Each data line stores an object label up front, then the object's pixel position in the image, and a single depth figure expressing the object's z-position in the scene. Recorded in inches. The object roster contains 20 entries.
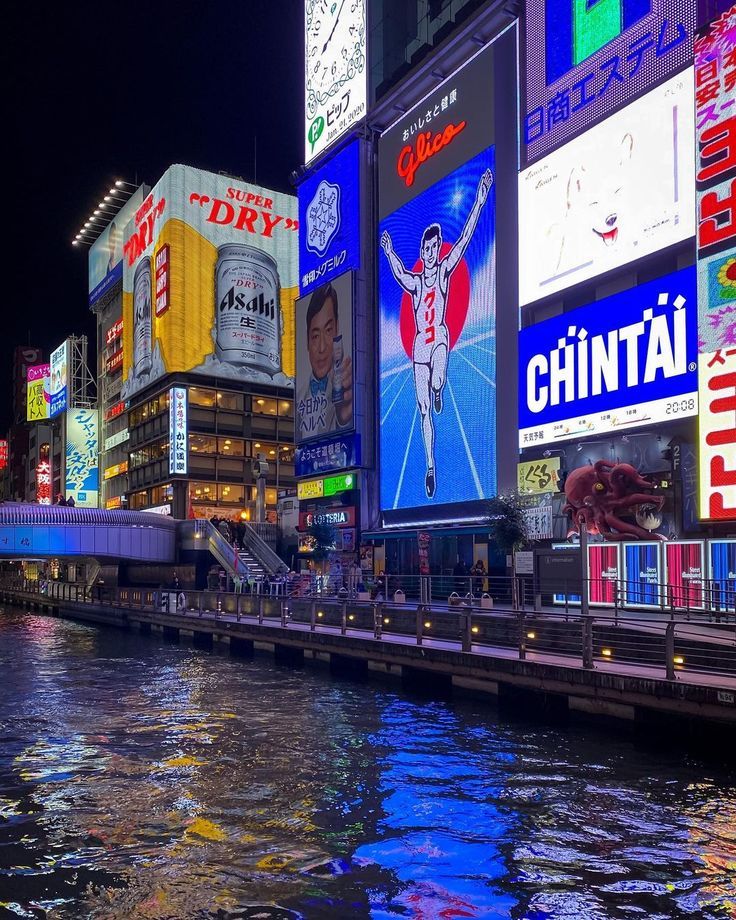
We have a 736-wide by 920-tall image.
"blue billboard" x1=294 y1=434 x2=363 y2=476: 2308.1
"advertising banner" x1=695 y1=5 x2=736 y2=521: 1248.8
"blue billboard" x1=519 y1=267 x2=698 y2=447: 1352.1
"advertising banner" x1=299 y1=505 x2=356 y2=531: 2308.1
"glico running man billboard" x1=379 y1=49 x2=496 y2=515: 1852.9
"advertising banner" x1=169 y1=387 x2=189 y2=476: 3681.1
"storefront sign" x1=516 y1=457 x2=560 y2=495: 1608.0
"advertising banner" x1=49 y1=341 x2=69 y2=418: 5108.3
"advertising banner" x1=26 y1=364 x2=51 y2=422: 5502.0
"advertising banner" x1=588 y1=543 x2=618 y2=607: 1396.4
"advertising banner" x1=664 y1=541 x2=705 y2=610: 1289.4
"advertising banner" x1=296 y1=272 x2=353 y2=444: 2369.6
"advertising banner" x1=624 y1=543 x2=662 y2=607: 1371.8
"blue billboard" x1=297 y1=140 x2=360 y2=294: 2406.5
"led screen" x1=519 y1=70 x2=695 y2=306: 1400.1
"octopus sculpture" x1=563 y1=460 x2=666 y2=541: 1419.8
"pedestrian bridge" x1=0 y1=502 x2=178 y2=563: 2412.6
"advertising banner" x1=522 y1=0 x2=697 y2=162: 1459.2
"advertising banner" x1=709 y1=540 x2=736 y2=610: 1215.2
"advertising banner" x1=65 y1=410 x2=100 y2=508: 4830.2
